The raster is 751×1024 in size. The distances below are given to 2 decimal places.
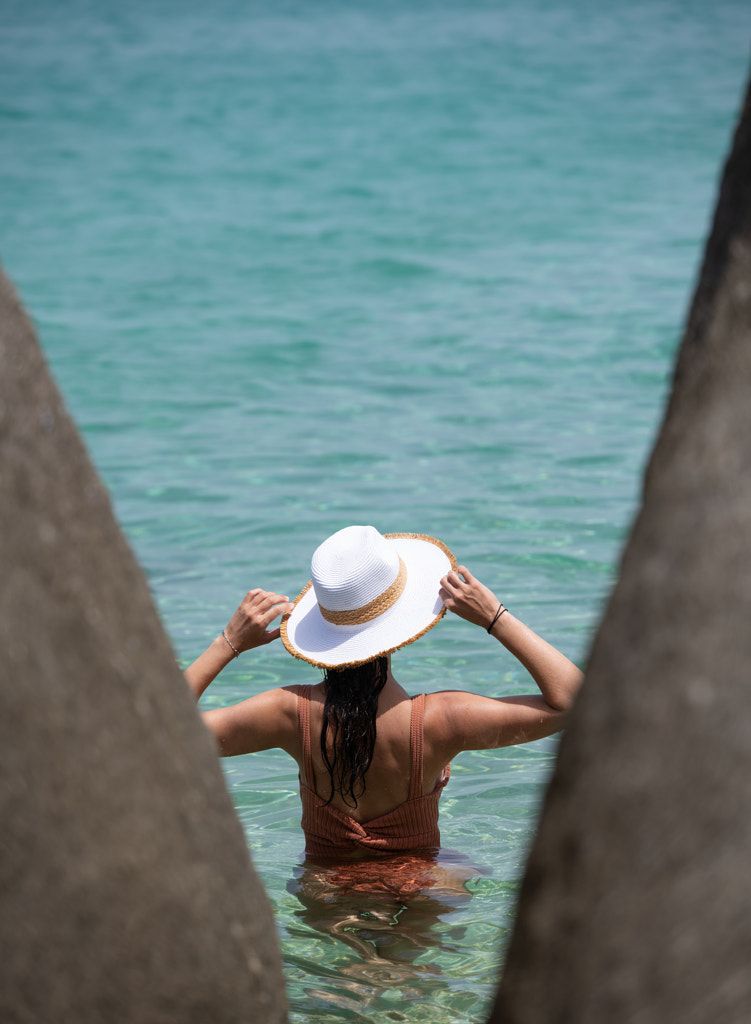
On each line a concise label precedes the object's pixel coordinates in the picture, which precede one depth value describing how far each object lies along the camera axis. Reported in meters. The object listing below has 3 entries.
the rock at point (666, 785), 3.97
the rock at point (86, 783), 4.56
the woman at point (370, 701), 6.36
